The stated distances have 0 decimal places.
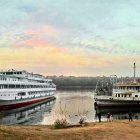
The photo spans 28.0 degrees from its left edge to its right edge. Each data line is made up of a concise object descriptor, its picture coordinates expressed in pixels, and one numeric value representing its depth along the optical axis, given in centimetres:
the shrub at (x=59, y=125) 3359
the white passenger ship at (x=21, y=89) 6769
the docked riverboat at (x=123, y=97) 7612
